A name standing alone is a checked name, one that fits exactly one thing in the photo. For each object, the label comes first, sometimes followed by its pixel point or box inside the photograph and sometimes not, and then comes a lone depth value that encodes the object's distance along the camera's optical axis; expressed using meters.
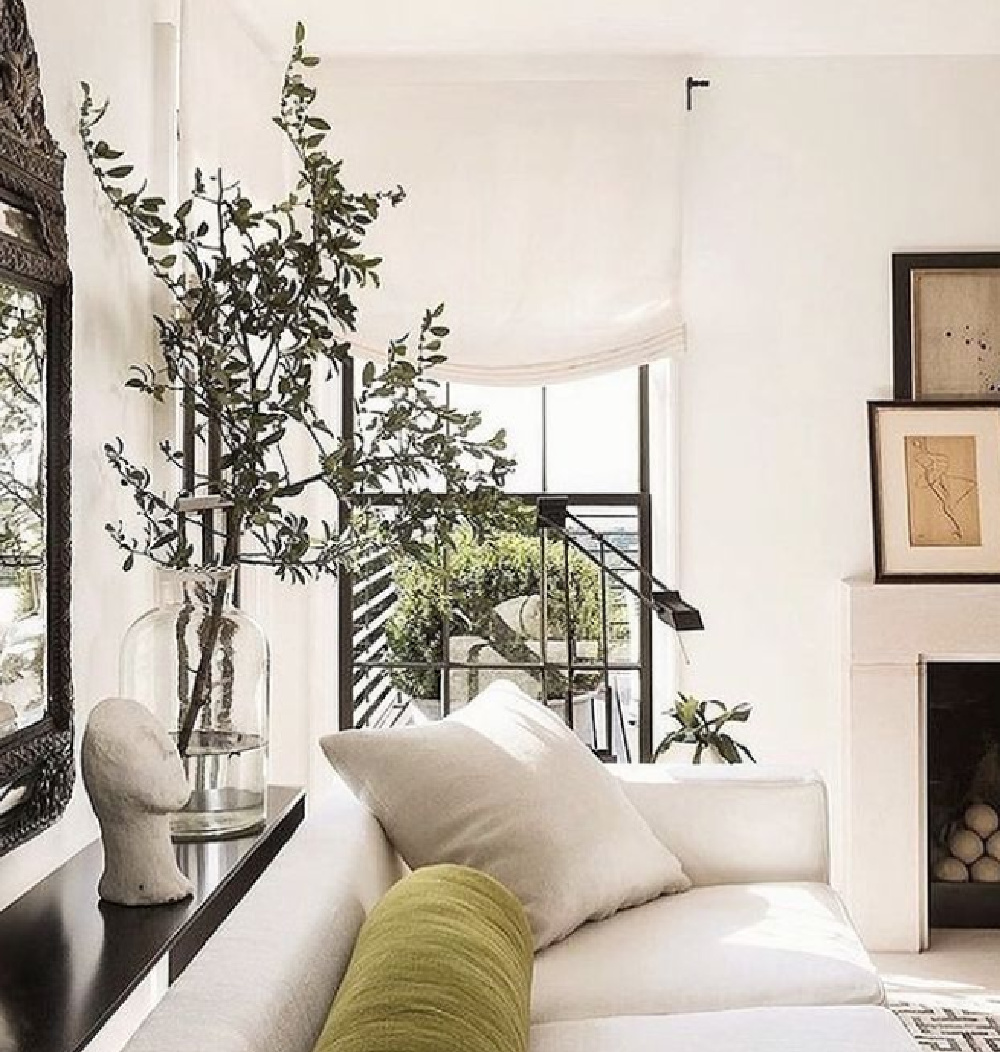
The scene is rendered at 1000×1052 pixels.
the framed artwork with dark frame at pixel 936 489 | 4.70
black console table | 1.90
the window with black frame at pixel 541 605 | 4.96
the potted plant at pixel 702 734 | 3.97
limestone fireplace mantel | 4.61
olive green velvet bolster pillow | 1.65
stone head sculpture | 2.30
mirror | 2.43
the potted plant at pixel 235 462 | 2.90
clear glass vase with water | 2.85
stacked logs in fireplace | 4.84
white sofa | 1.83
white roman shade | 4.78
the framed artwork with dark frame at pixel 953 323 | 4.76
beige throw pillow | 2.89
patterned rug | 3.81
